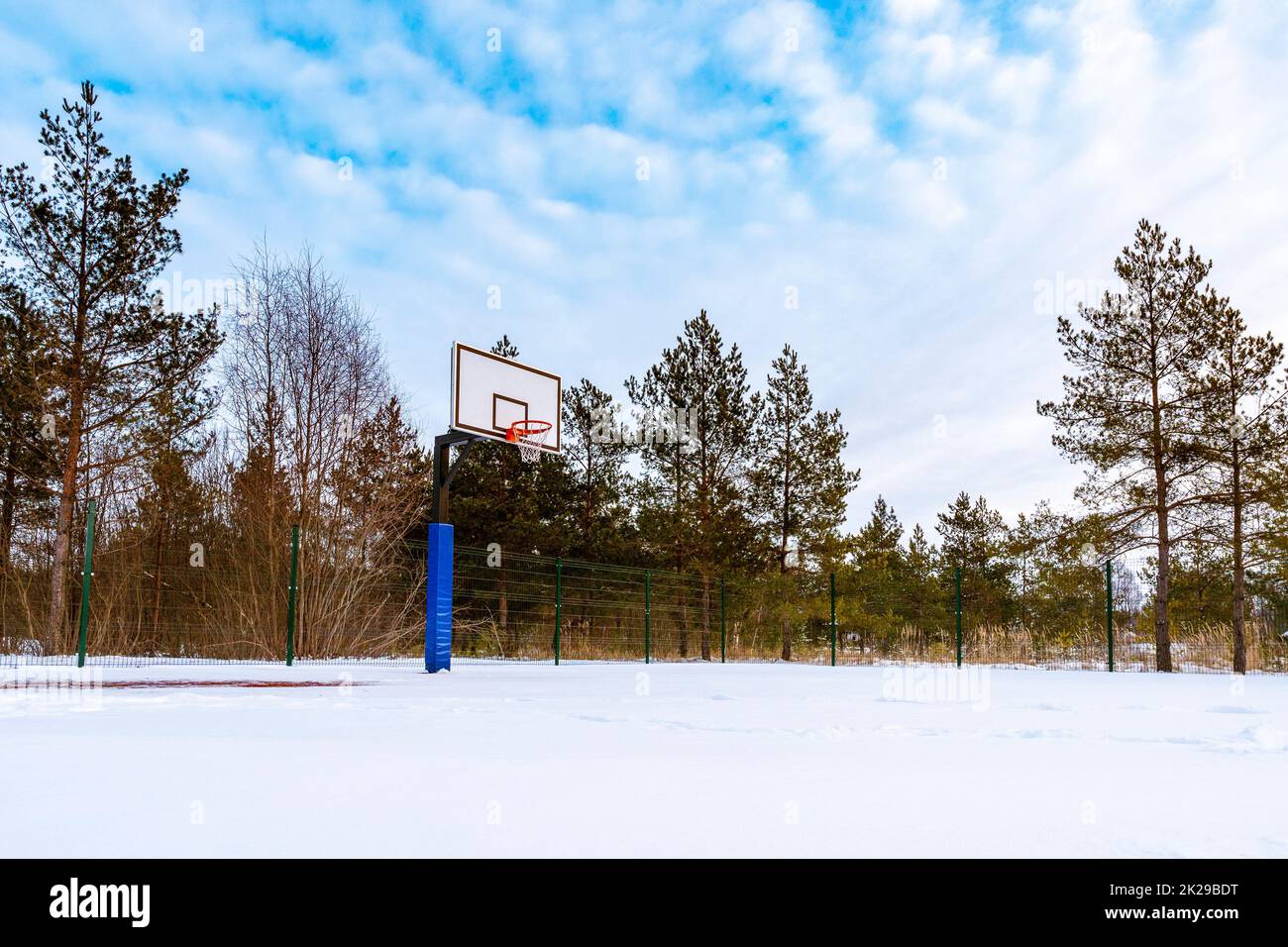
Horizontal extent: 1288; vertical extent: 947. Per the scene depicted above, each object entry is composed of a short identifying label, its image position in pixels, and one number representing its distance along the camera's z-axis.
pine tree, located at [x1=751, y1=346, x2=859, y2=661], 20.61
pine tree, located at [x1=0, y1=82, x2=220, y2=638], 13.73
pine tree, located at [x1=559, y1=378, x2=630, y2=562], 21.72
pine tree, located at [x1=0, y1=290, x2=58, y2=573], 13.57
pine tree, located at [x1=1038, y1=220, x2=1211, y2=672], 15.70
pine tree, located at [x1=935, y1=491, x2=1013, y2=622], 29.93
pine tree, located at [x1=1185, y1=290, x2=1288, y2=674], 15.07
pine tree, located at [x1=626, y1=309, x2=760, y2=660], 20.73
